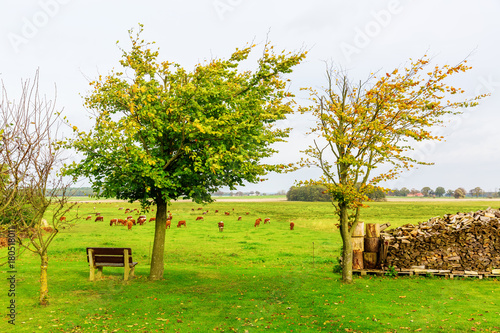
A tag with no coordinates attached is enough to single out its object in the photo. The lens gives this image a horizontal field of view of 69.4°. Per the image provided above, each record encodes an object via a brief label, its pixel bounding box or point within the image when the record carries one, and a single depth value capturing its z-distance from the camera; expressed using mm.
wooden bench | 15172
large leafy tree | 13703
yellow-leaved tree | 14641
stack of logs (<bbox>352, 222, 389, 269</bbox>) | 17172
